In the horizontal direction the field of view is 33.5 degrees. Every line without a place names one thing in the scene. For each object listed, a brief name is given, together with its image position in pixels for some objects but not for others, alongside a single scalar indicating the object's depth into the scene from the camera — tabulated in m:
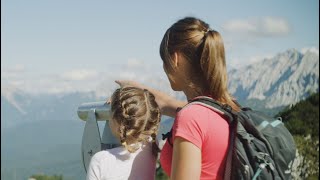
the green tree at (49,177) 51.01
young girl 2.16
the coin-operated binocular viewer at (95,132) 2.30
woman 1.87
